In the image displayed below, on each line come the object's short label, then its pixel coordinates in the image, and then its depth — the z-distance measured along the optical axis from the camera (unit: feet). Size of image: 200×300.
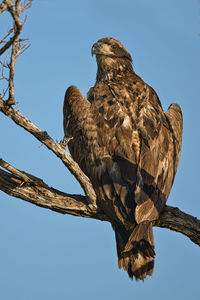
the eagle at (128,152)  40.16
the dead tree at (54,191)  35.63
